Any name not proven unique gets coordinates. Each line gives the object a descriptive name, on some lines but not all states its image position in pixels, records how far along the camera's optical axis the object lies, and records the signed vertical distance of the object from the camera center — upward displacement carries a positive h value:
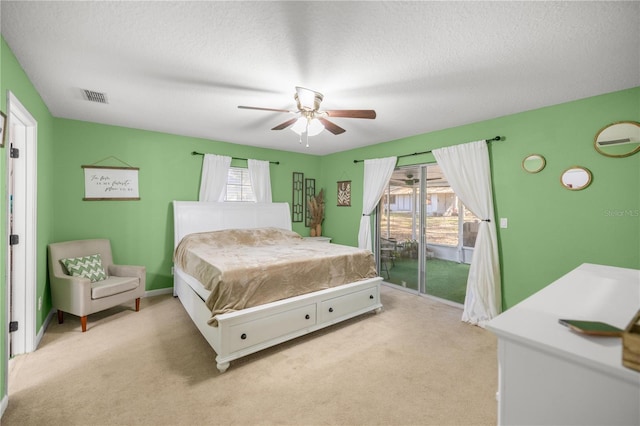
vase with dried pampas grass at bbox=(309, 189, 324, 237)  5.77 -0.07
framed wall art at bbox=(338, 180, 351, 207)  5.46 +0.36
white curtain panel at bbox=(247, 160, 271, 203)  5.04 +0.57
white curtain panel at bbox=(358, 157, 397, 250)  4.72 +0.44
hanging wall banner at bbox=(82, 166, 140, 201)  3.76 +0.35
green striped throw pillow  3.18 -0.71
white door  2.48 -0.30
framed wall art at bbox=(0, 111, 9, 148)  1.85 +0.54
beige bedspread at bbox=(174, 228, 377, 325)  2.50 -0.60
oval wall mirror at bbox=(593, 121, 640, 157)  2.54 +0.72
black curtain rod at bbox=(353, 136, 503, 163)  3.40 +0.92
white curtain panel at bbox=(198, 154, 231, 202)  4.55 +0.55
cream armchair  2.95 -0.88
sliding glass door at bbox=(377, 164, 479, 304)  4.31 -0.34
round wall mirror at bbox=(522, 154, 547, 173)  3.09 +0.58
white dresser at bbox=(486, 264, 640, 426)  0.74 -0.46
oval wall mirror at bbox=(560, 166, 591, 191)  2.81 +0.38
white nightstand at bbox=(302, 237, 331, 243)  5.43 -0.56
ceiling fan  2.39 +0.90
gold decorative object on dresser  0.69 -0.33
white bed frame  2.40 -1.04
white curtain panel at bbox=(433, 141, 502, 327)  3.35 -0.23
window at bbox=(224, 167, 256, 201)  4.91 +0.44
